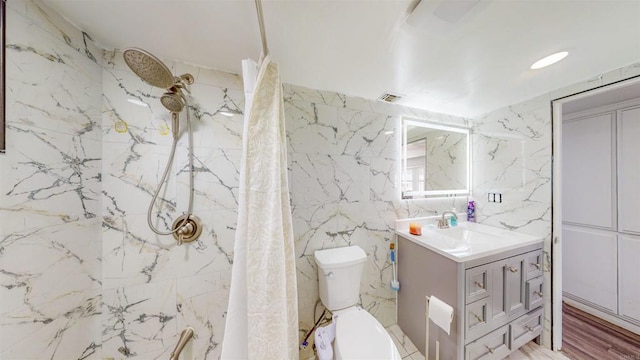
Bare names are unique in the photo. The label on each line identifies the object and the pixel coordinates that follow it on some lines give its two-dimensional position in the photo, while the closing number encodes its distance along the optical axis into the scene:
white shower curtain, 0.81
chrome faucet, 1.81
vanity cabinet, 1.19
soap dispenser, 1.85
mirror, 1.80
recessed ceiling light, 1.09
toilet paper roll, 1.13
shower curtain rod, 0.69
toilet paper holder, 1.24
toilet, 1.05
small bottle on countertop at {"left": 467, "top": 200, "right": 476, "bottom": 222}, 2.02
